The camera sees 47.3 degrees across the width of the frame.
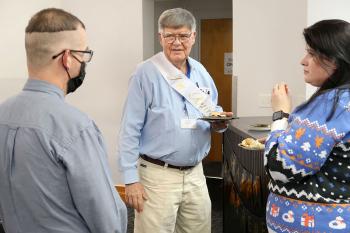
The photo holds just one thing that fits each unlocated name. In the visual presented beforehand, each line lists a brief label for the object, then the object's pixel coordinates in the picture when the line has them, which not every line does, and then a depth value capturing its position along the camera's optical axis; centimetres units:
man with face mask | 97
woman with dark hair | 109
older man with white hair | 179
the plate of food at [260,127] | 195
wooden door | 489
